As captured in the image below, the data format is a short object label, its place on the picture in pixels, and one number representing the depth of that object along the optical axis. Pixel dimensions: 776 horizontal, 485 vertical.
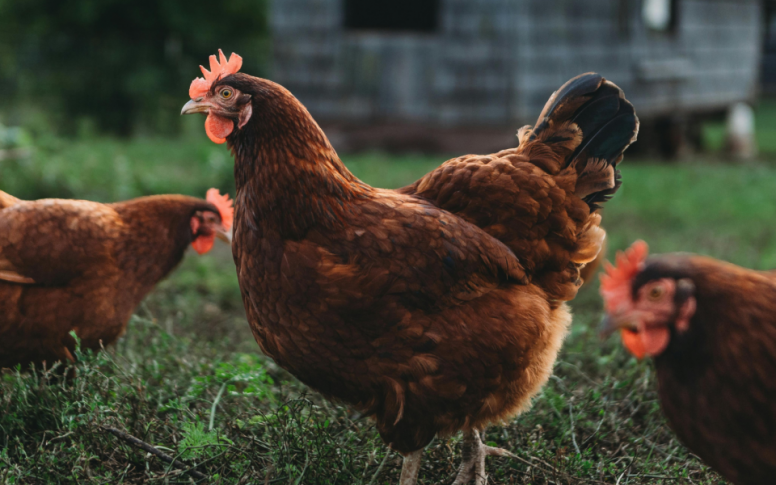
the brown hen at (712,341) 1.05
